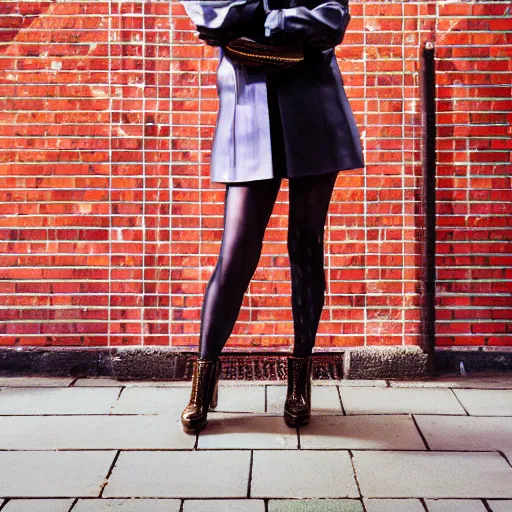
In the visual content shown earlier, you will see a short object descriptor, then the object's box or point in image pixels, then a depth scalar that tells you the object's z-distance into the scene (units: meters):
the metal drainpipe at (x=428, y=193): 3.51
